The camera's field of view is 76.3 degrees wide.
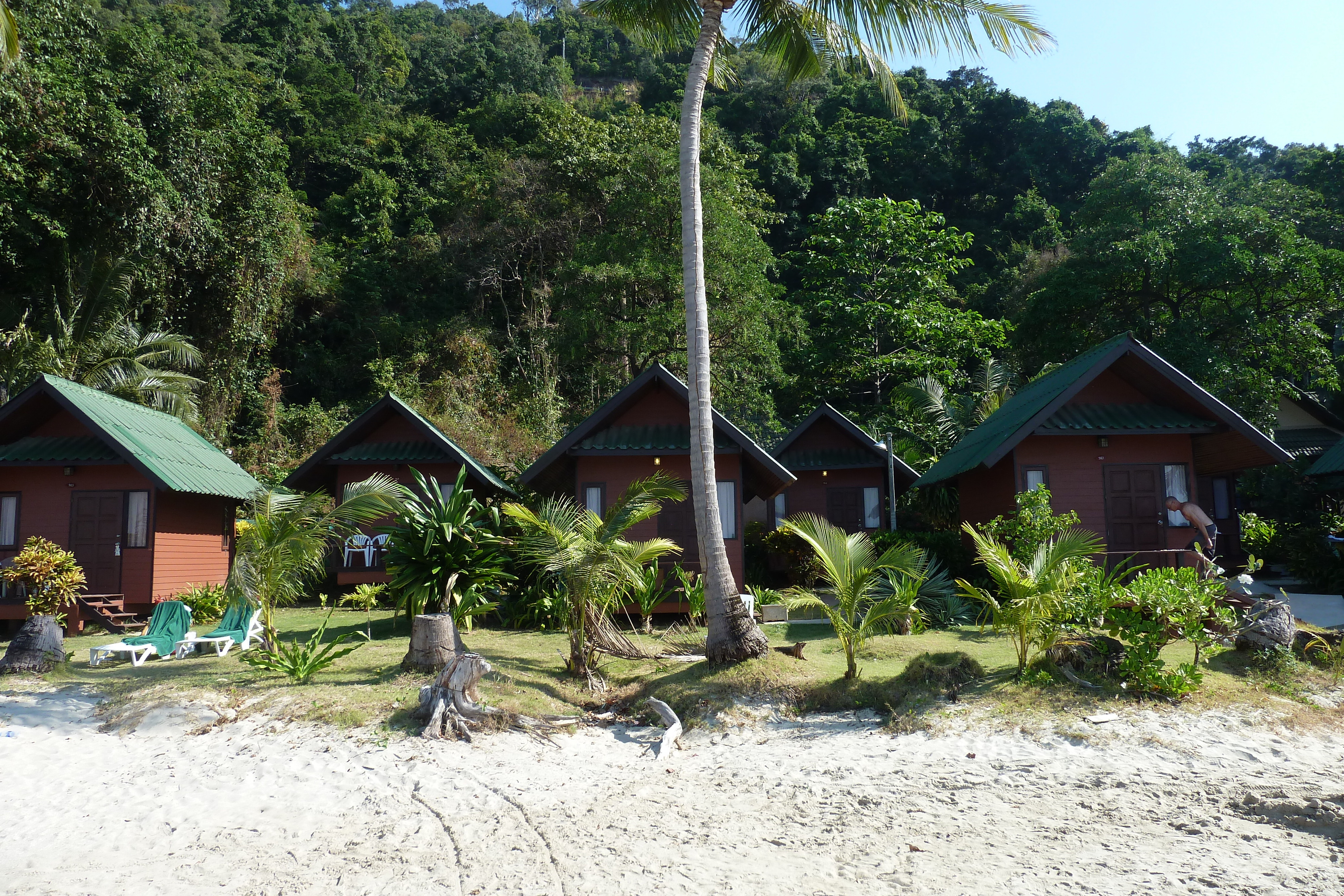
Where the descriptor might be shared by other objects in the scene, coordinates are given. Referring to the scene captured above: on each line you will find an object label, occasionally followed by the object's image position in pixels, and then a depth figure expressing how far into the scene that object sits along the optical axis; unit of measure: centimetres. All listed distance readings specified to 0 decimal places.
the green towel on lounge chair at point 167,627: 1171
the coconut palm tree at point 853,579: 916
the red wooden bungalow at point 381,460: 1806
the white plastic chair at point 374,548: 1894
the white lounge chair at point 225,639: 1170
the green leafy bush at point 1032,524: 1348
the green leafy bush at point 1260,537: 2019
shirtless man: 1297
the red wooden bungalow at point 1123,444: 1437
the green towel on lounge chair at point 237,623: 1195
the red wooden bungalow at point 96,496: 1509
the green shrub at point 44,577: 1362
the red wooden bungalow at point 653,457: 1482
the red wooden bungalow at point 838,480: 2322
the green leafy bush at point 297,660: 951
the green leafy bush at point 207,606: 1438
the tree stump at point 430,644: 978
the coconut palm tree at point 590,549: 988
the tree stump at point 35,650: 1063
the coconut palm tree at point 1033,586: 864
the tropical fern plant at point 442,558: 1196
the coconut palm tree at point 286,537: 1018
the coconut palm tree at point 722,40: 973
